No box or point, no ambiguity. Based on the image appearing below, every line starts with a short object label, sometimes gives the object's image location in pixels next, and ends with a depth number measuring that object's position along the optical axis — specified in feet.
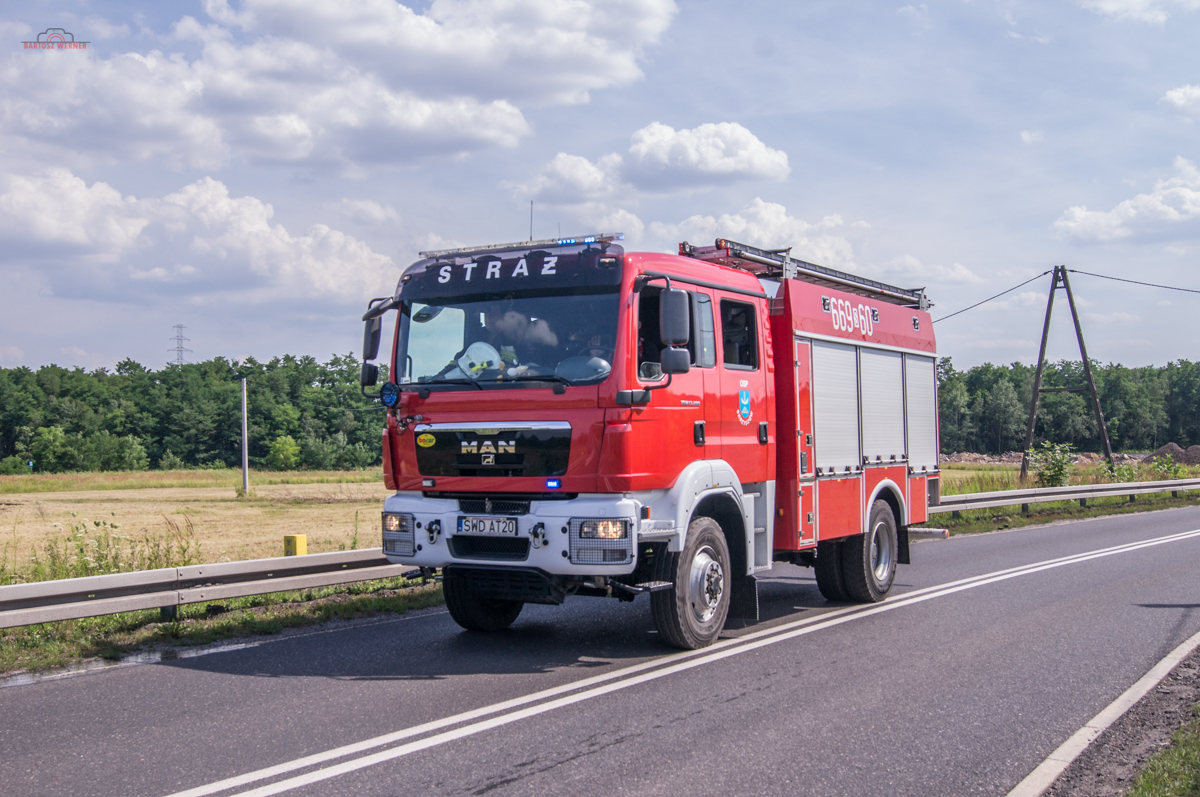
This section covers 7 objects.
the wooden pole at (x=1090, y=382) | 112.27
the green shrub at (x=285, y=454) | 329.52
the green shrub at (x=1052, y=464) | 97.96
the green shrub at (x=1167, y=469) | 115.55
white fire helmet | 24.06
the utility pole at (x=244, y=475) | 143.39
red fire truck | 22.77
